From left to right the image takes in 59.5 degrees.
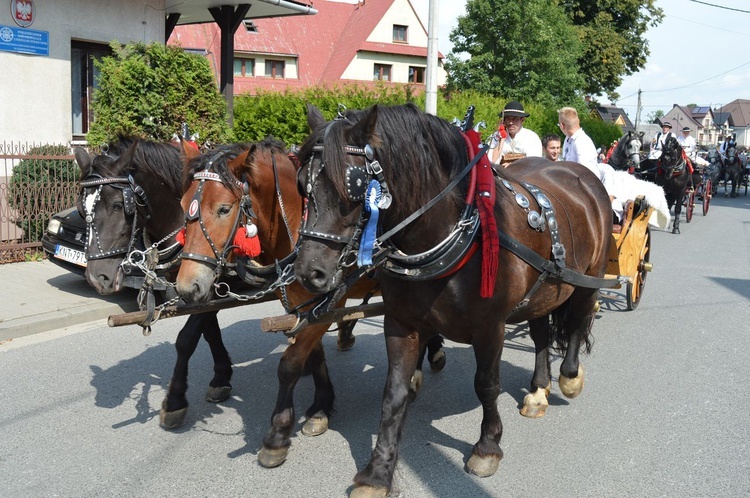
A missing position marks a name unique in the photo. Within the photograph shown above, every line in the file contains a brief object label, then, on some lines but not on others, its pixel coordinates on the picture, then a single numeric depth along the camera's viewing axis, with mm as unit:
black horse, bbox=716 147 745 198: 26078
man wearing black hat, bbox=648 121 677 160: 14852
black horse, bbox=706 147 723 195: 25005
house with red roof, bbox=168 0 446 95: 41938
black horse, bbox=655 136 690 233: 14500
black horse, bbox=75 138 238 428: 4004
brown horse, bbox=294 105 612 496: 2918
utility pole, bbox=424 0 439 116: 10771
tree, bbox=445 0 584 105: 29547
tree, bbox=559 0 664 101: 34312
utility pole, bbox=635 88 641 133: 73188
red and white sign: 10297
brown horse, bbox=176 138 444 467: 3516
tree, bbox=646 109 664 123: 131150
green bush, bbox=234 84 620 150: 14969
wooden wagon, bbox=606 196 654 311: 6754
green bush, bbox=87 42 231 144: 9117
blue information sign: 10336
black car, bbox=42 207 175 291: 7535
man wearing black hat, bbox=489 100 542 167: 6617
